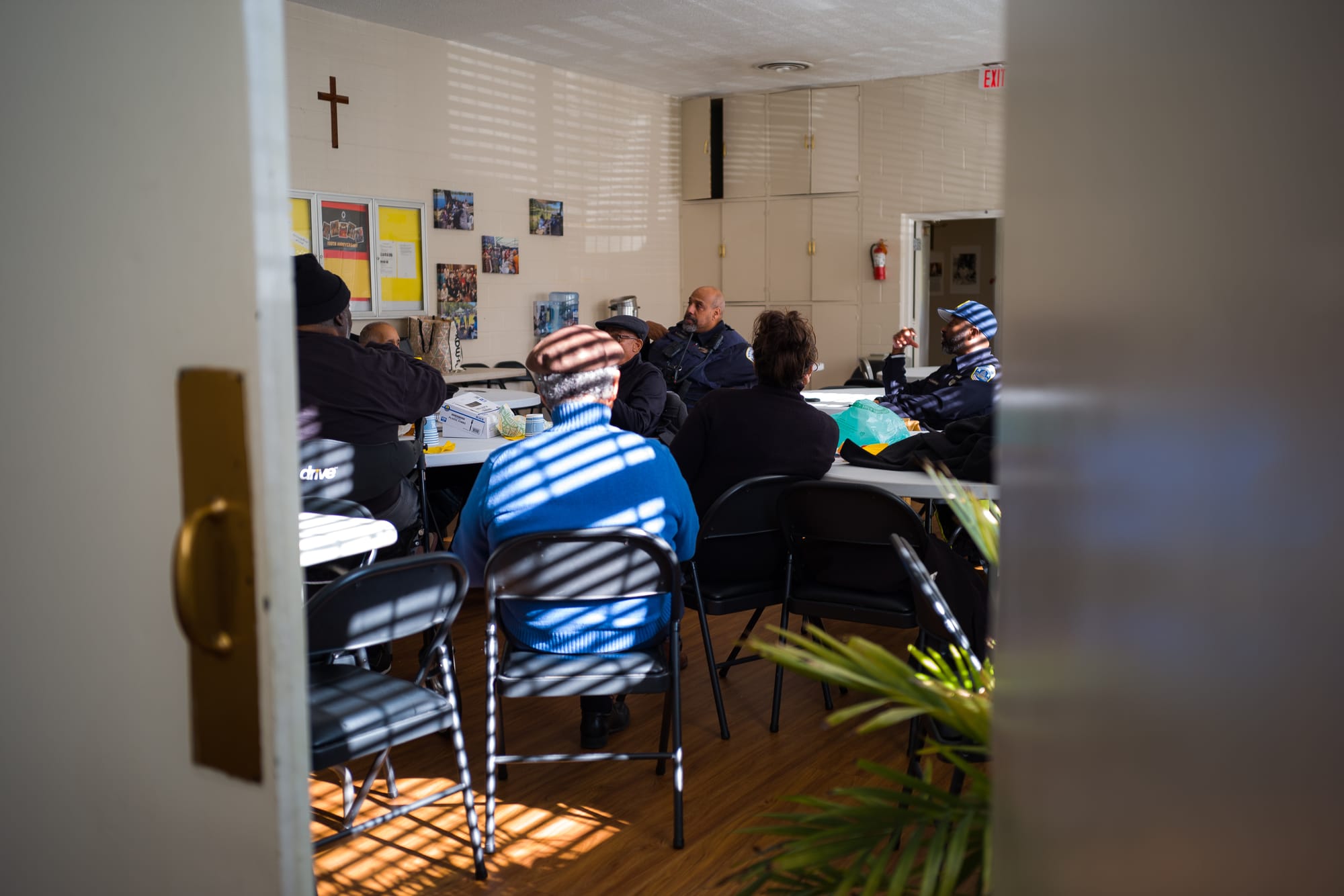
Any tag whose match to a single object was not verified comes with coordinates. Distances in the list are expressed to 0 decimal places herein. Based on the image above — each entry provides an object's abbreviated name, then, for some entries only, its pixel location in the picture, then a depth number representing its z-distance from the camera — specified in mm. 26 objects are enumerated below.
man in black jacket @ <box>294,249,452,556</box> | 3439
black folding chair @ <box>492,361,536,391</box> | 7986
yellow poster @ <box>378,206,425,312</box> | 7809
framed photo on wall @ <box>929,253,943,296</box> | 12281
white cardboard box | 4328
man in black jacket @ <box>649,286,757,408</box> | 5906
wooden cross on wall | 7215
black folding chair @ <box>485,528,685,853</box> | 2516
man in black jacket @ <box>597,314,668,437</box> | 4859
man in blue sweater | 2643
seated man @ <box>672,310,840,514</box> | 3414
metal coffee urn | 9594
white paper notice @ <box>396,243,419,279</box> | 7938
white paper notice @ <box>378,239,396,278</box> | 7785
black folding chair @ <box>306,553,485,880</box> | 2166
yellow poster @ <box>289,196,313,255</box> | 7145
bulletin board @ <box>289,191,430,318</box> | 7250
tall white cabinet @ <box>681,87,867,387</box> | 9656
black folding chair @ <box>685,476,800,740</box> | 3268
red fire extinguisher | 9500
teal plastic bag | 4059
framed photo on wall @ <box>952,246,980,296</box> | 11977
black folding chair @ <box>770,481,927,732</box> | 3037
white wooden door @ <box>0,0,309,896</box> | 1024
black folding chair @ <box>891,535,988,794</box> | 2029
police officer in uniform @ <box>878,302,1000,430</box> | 4477
